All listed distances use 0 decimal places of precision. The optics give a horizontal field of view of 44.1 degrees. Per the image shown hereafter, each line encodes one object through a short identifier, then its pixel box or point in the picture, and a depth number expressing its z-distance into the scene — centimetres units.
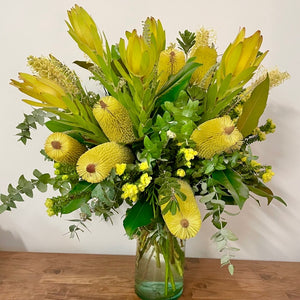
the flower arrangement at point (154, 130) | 61
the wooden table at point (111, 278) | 87
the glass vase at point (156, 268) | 78
